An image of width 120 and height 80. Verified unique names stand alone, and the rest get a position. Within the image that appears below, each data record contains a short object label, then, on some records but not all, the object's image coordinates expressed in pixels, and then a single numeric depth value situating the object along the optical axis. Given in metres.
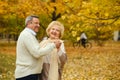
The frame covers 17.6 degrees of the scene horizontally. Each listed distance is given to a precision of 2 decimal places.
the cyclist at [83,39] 35.16
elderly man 5.41
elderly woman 5.60
